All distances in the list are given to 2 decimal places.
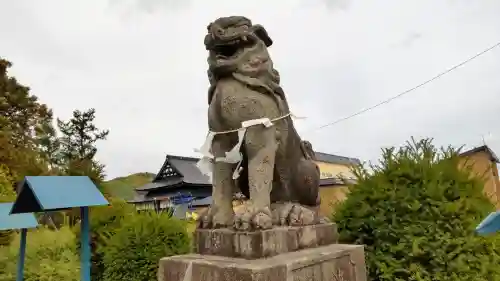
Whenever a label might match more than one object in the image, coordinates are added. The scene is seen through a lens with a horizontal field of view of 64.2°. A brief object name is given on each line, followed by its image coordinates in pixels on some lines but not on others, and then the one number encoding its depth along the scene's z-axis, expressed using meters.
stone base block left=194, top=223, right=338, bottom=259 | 2.23
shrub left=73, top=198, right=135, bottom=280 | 6.72
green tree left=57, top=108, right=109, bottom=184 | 25.81
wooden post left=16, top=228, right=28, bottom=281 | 5.40
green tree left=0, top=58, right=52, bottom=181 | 15.59
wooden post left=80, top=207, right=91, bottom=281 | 4.28
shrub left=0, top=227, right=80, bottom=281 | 6.99
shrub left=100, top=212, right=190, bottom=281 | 5.10
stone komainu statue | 2.51
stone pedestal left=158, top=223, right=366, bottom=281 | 2.10
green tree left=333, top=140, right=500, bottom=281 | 3.16
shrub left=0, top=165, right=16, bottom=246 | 10.59
